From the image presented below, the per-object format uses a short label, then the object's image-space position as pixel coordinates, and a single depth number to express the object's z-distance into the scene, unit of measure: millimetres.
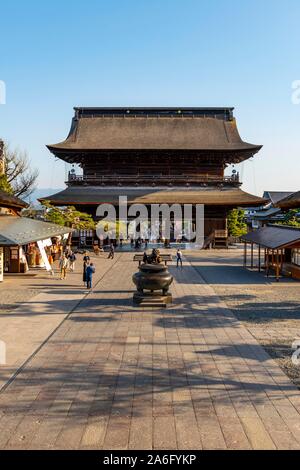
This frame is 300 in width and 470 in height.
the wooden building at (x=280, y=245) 25847
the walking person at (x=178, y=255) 32875
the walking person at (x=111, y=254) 40156
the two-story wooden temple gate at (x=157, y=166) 48531
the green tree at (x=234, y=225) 55000
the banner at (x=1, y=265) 26047
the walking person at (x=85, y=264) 23188
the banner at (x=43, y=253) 29081
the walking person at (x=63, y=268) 27275
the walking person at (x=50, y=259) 35088
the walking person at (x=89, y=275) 22250
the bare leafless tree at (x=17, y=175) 55656
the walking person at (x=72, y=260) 30984
